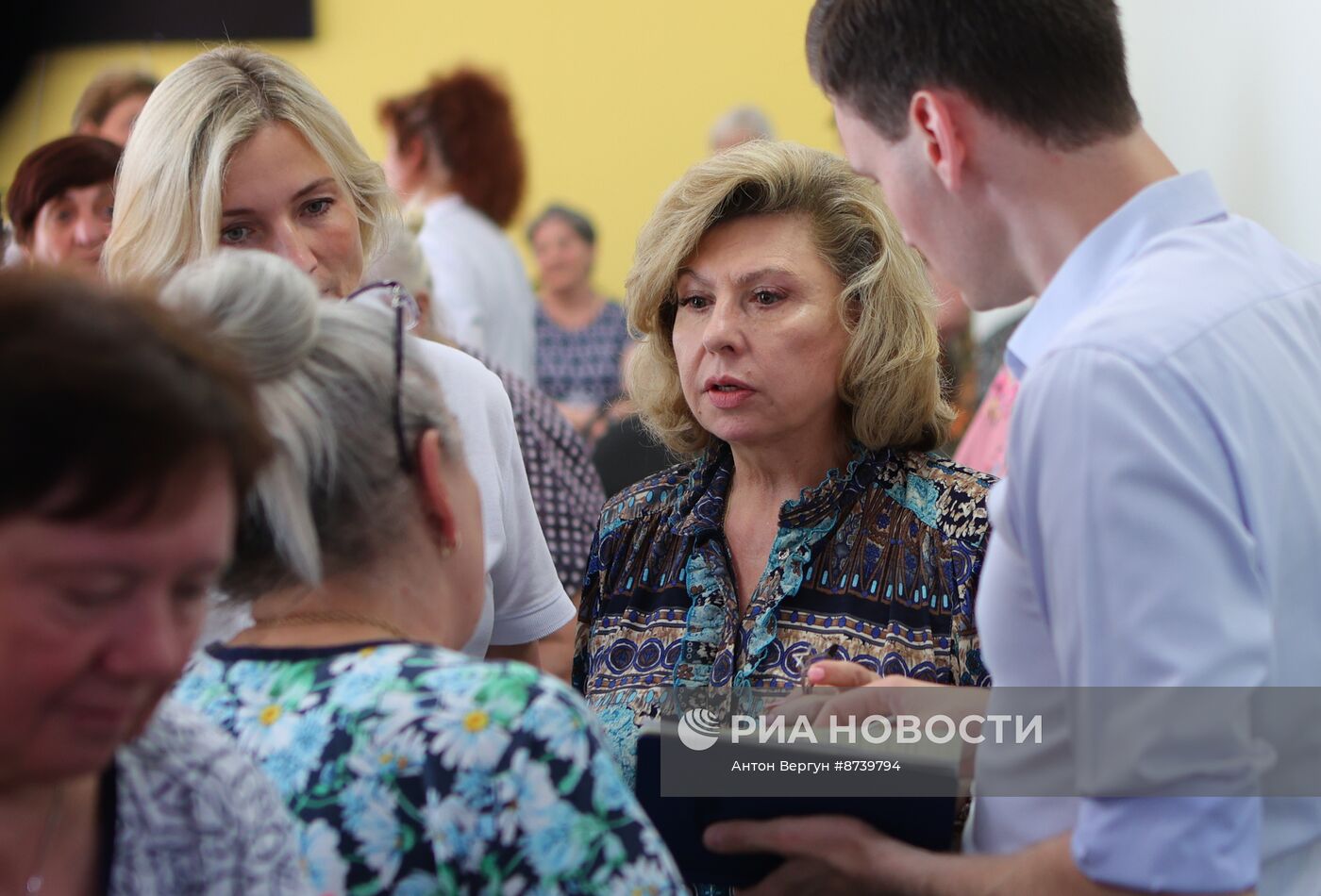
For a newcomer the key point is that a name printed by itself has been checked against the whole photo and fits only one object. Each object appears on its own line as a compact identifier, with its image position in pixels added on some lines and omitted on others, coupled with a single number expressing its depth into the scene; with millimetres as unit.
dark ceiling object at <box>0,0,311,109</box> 7246
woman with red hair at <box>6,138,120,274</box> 3189
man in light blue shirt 1209
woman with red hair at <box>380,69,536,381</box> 4629
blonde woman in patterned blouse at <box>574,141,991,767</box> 2119
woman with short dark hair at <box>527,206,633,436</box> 6488
